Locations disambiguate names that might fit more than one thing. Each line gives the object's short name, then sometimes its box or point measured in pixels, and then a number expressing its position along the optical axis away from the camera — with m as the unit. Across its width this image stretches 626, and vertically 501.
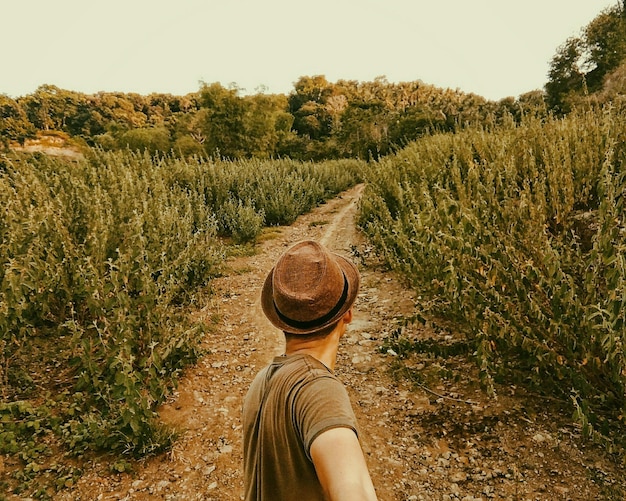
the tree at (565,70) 28.13
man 0.94
